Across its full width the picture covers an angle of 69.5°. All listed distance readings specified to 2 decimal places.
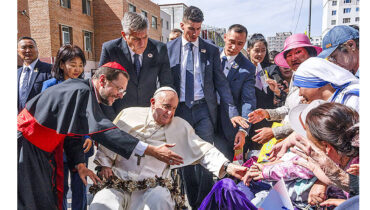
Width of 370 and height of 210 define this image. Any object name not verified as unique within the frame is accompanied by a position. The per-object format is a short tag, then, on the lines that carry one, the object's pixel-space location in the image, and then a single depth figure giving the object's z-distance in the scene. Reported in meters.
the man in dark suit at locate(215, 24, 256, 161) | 3.40
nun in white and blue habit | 1.66
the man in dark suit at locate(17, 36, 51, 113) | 3.44
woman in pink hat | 2.50
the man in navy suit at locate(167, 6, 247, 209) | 3.19
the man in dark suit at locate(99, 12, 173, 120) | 2.97
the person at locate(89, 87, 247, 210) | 2.22
